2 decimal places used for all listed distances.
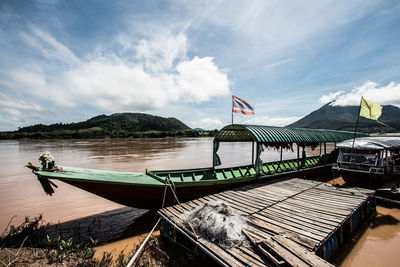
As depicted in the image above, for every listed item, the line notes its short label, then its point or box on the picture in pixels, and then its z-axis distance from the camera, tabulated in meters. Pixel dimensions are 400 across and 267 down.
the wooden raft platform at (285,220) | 3.68
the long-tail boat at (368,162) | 9.60
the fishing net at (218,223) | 4.15
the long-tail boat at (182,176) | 5.74
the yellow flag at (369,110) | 9.19
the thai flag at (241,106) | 10.35
